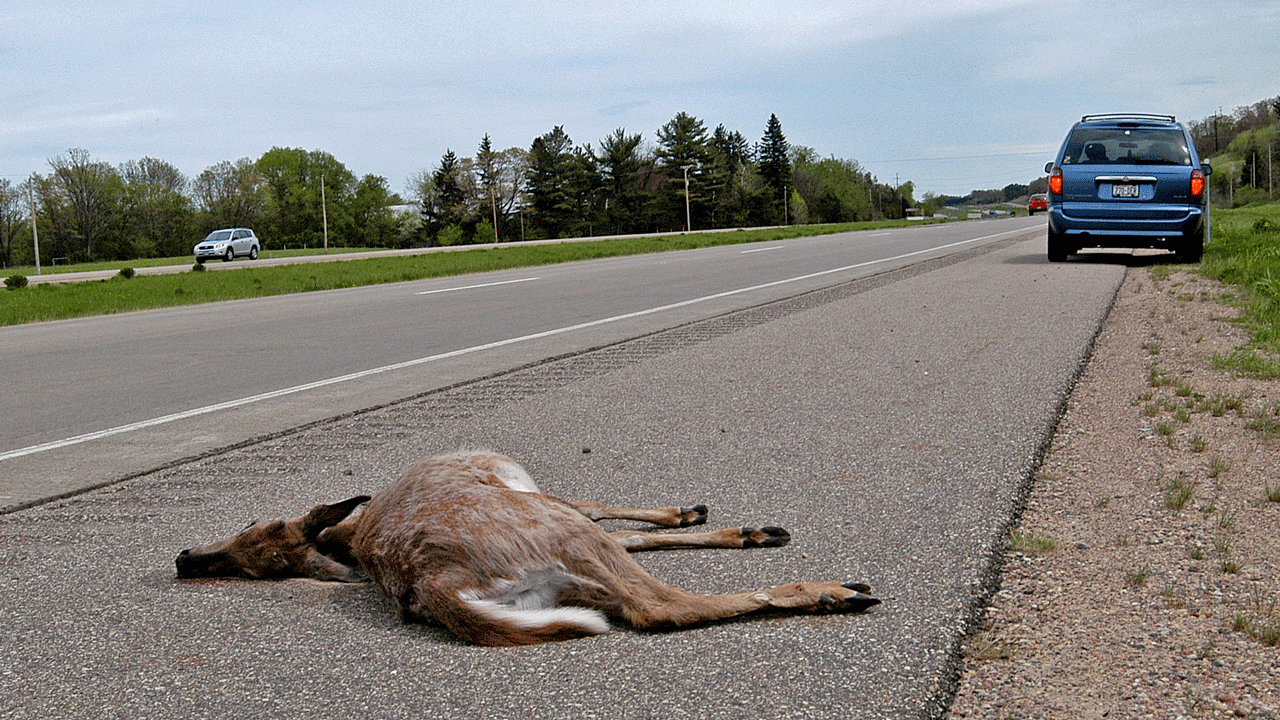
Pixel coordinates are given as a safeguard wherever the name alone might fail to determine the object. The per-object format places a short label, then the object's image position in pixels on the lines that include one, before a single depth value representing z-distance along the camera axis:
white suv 48.03
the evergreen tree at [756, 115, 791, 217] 117.38
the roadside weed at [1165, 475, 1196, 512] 3.81
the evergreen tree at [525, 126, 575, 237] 101.00
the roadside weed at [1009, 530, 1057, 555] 3.38
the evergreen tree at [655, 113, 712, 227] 103.81
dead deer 2.81
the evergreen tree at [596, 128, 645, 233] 104.69
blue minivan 13.83
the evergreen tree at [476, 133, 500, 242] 103.88
